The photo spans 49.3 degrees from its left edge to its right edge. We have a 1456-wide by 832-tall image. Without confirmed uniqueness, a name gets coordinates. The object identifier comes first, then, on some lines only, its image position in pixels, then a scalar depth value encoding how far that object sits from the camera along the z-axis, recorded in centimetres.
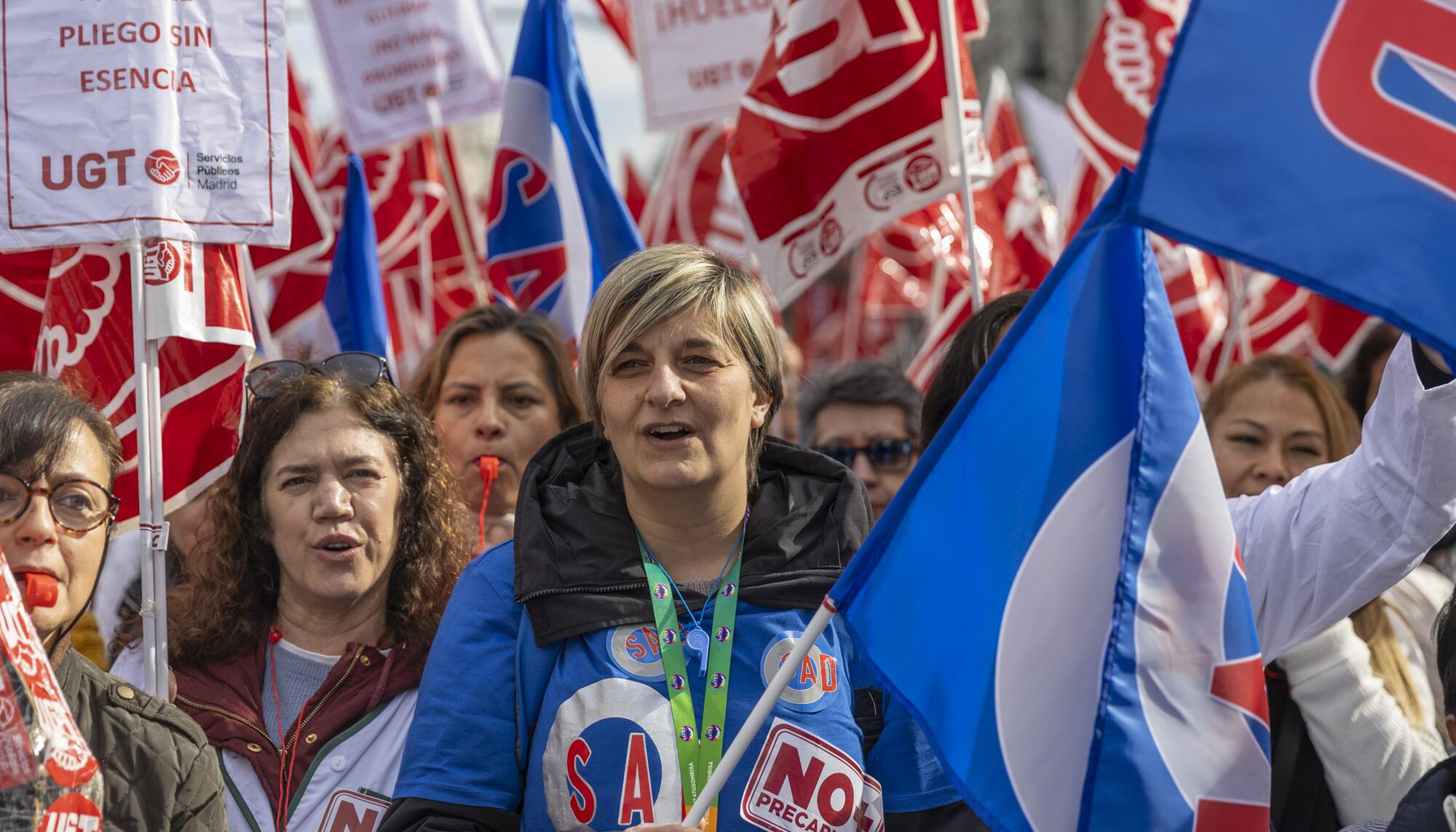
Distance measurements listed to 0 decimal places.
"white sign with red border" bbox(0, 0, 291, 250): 326
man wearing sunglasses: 501
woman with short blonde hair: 261
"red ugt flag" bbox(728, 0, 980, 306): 487
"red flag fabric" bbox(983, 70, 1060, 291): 796
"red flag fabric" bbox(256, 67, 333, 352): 613
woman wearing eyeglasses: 257
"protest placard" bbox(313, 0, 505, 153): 674
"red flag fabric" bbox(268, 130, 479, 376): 689
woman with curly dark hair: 309
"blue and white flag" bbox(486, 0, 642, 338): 529
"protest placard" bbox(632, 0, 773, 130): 675
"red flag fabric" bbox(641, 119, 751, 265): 891
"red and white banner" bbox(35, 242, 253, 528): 358
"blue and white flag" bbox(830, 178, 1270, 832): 234
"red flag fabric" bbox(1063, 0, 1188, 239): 684
